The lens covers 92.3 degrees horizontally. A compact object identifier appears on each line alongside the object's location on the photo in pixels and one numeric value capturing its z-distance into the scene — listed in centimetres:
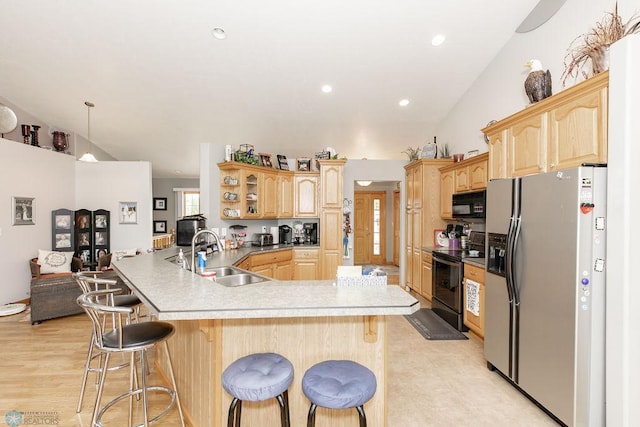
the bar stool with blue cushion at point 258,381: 141
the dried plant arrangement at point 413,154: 582
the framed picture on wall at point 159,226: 932
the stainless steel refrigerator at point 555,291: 195
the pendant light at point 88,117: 500
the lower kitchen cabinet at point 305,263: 533
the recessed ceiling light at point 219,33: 346
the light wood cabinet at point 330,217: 543
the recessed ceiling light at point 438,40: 371
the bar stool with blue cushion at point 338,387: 138
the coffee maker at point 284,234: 567
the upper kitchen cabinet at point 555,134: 214
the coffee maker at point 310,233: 584
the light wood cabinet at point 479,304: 331
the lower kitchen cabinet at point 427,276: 476
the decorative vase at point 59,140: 568
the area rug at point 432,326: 359
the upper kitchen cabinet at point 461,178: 400
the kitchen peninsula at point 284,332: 158
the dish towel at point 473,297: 338
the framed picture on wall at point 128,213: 620
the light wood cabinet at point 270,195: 518
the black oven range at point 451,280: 374
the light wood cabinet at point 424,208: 517
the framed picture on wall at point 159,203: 929
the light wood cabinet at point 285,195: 548
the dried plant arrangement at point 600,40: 225
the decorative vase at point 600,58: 225
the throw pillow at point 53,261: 475
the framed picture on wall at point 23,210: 484
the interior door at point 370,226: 859
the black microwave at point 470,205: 394
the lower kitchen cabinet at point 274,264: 449
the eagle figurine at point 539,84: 274
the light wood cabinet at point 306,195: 561
